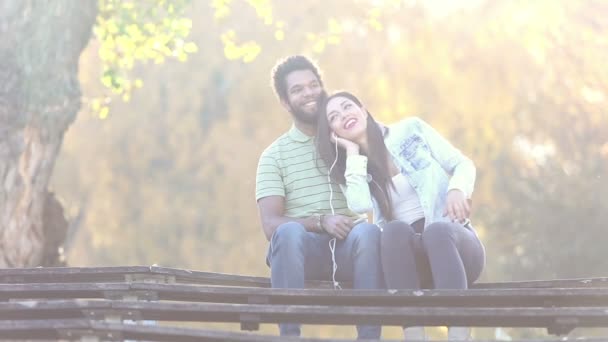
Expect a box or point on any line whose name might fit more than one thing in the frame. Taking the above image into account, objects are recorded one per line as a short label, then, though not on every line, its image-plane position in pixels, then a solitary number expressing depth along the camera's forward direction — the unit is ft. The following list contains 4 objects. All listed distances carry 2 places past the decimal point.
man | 29.24
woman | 28.14
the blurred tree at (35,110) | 43.52
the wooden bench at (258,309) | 22.37
